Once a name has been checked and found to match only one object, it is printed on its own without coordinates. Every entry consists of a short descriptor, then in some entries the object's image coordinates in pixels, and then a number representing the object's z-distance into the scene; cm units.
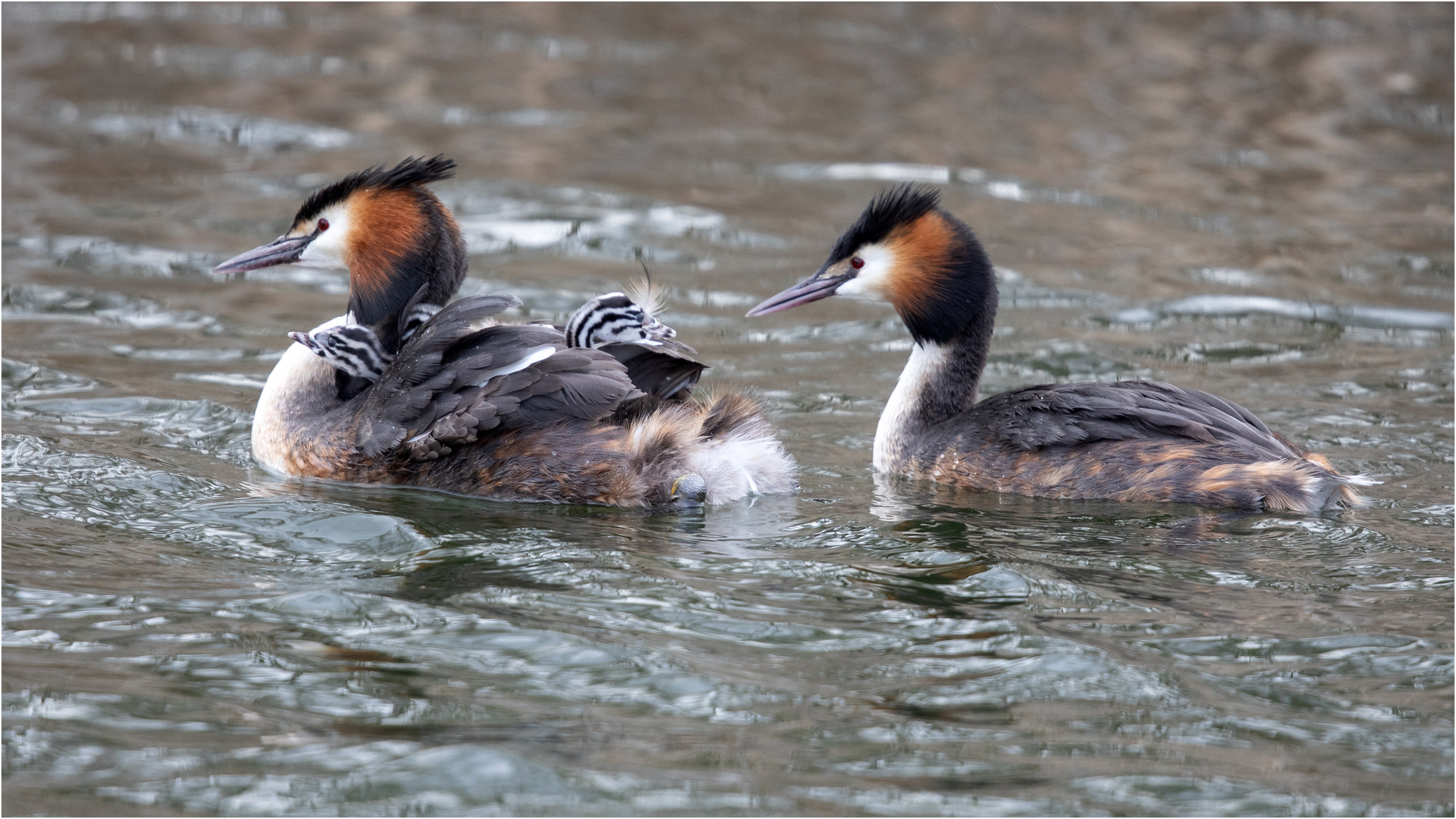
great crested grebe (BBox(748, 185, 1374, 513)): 1141
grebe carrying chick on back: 1130
